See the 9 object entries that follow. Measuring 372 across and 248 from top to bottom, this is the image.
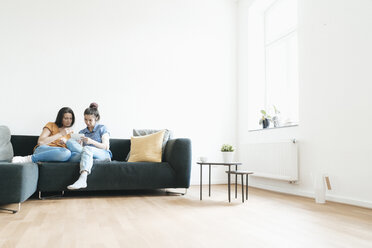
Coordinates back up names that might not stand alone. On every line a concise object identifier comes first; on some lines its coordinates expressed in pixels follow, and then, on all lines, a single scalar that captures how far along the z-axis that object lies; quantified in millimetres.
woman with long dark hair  2834
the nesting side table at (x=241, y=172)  2639
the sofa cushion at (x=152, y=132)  3424
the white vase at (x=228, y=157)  2916
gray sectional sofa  2805
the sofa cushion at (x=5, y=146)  2994
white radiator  3297
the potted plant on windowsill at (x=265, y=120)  4014
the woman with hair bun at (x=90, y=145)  2799
